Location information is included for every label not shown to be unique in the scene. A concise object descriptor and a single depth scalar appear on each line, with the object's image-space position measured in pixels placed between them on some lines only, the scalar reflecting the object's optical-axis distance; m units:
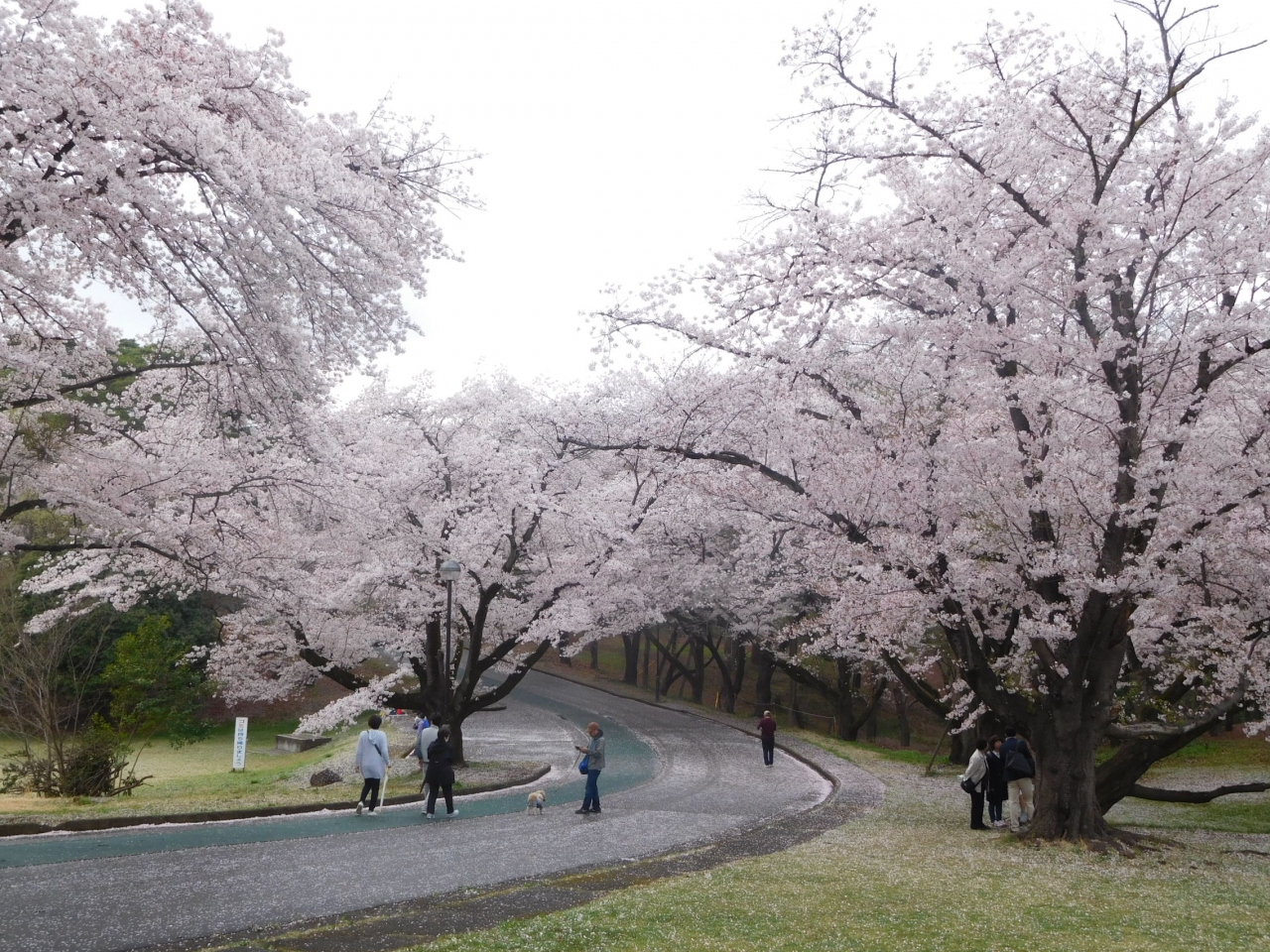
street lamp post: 19.05
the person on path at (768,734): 24.45
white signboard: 24.72
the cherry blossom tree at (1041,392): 12.21
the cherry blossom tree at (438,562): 22.73
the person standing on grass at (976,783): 15.45
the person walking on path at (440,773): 15.19
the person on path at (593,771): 15.73
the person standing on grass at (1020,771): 15.72
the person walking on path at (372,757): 14.66
